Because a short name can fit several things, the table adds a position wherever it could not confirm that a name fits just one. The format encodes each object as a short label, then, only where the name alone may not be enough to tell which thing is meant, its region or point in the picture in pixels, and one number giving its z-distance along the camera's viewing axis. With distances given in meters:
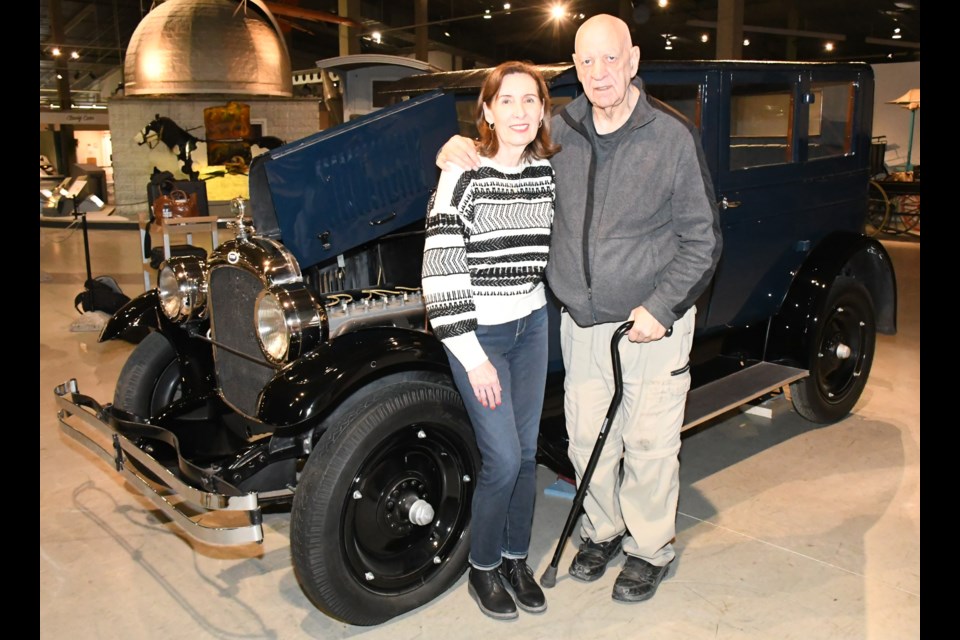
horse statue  14.39
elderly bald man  2.39
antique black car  2.44
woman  2.17
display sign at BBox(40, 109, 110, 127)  21.70
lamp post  11.38
